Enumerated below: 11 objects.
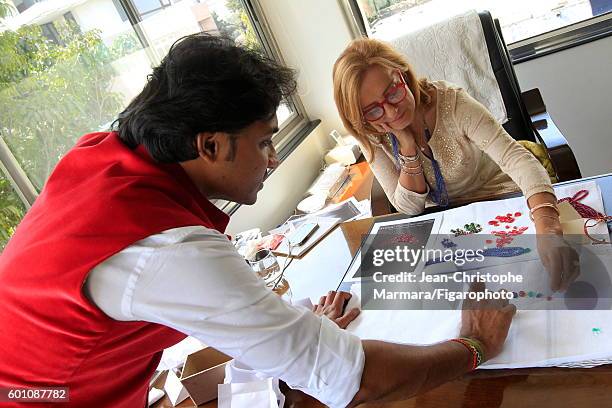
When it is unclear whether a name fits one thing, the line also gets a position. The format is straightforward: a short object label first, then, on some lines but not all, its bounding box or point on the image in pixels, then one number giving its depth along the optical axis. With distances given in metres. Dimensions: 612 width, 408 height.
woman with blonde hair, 1.44
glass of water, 1.38
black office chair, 1.74
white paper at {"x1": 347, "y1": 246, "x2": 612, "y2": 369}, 0.73
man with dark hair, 0.68
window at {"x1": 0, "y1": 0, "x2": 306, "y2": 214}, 1.56
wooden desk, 0.68
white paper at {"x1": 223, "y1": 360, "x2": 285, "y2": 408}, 0.98
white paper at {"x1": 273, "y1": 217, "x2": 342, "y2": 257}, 1.58
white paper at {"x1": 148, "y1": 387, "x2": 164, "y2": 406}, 1.16
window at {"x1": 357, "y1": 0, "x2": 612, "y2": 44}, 2.37
